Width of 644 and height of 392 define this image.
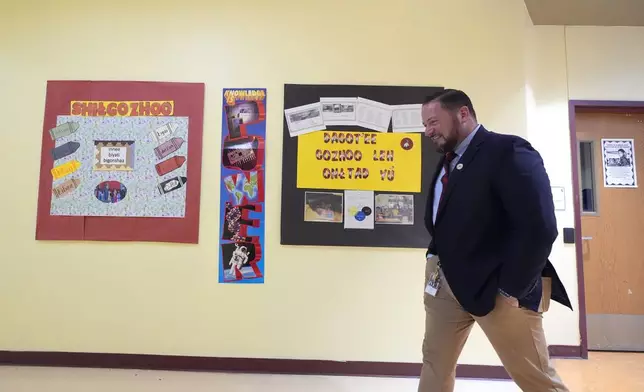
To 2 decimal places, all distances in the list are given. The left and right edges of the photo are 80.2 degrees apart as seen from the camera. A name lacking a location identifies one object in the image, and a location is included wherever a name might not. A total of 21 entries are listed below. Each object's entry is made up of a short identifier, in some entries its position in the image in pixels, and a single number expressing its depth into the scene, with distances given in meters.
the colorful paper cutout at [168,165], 2.60
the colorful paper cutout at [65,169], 2.62
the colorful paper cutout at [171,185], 2.59
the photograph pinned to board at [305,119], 2.60
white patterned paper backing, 2.59
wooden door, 3.09
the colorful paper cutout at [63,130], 2.64
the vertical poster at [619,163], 3.18
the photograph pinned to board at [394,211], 2.54
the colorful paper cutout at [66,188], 2.61
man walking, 1.27
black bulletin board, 2.54
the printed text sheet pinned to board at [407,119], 2.58
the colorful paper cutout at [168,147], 2.62
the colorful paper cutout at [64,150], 2.63
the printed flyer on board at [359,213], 2.54
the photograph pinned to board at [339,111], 2.59
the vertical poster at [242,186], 2.55
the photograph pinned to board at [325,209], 2.55
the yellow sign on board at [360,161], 2.56
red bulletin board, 2.58
